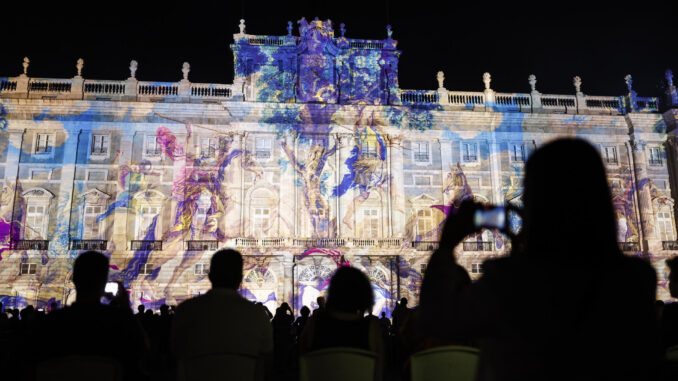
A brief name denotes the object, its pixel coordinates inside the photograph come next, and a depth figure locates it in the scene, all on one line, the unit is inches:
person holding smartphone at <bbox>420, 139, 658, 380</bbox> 70.7
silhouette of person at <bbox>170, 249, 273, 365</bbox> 148.3
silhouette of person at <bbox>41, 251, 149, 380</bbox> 133.9
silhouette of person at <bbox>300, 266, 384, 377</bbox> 160.6
